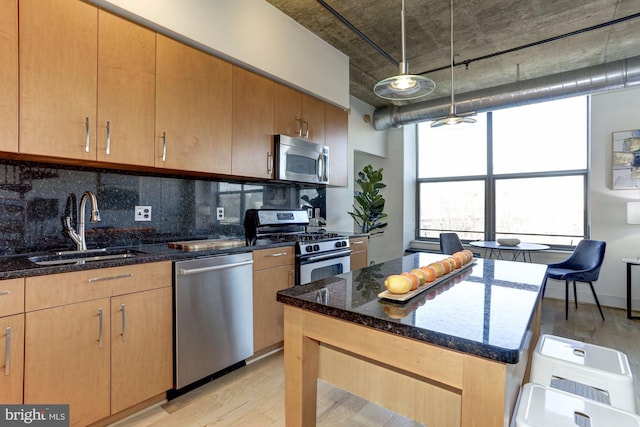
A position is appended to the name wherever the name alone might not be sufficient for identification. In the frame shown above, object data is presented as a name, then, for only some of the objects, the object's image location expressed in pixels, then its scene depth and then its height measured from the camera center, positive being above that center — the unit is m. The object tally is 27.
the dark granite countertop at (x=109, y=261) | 1.40 -0.26
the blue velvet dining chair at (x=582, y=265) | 3.44 -0.59
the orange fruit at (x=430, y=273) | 1.25 -0.24
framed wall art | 3.81 +0.69
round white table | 3.78 -0.40
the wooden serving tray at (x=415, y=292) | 1.07 -0.28
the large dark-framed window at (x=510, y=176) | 4.40 +0.61
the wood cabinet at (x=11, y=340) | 1.35 -0.56
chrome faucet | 1.92 -0.06
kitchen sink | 1.72 -0.27
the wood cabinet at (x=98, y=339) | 1.46 -0.66
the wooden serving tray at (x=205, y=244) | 2.18 -0.24
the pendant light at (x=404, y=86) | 1.74 +0.74
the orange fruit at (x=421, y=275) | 1.20 -0.23
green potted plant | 4.48 +0.18
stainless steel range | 2.80 -0.25
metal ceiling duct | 3.32 +1.47
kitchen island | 0.79 -0.38
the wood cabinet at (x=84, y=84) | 1.58 +0.71
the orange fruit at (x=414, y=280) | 1.12 -0.24
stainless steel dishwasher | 1.97 -0.69
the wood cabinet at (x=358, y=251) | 3.49 -0.43
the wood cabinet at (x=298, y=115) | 2.91 +0.97
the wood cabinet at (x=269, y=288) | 2.47 -0.62
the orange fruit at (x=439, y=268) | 1.34 -0.23
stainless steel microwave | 2.88 +0.52
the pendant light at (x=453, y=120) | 2.46 +0.74
